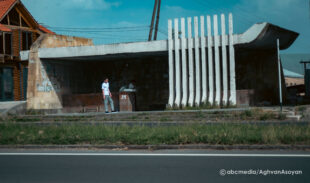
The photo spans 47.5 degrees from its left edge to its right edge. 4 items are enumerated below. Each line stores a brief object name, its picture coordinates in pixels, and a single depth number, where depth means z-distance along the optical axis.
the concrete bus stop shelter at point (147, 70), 19.88
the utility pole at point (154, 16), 28.44
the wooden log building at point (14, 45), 29.59
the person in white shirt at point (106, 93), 18.70
